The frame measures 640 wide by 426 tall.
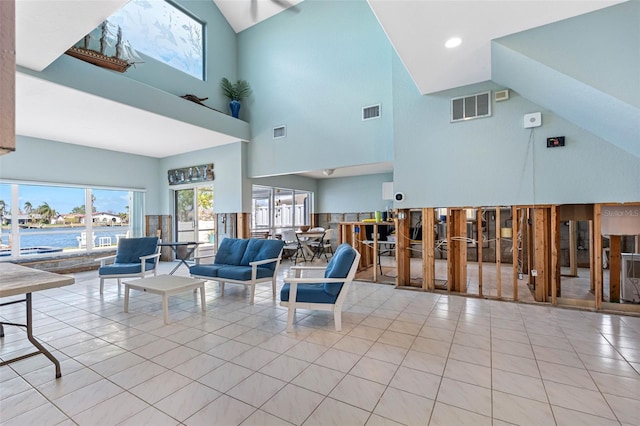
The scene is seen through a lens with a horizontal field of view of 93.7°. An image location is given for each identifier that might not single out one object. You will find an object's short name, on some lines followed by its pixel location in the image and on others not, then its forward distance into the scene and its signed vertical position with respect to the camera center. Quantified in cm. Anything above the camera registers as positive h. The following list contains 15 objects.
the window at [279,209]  896 +15
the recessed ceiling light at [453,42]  340 +196
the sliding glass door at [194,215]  809 +0
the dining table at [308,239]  782 -73
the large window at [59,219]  593 -5
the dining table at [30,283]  202 -47
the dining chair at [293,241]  795 -73
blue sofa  424 -78
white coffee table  345 -86
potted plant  724 +306
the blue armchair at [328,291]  322 -86
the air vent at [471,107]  441 +158
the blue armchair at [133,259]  470 -75
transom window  584 +385
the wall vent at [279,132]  684 +188
